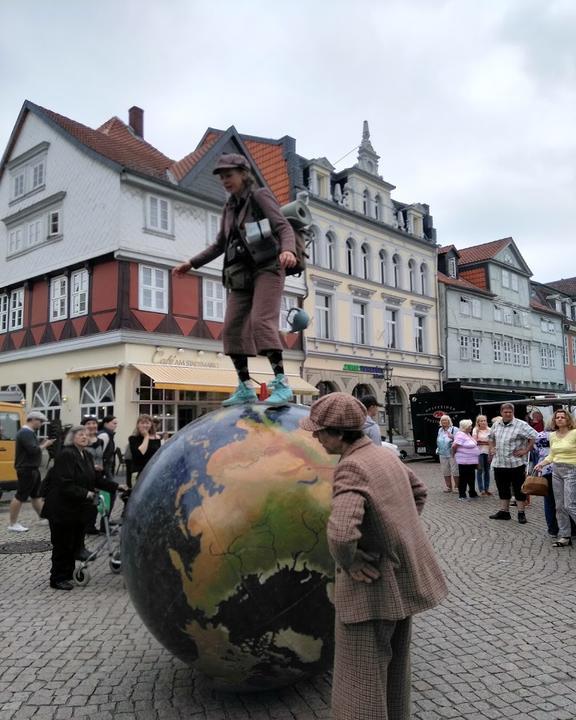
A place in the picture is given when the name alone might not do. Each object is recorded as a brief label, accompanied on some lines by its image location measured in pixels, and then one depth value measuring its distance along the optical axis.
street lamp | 27.13
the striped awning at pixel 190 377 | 20.19
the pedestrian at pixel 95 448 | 8.07
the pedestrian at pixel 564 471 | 7.94
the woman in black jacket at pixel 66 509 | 6.40
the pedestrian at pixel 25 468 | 9.79
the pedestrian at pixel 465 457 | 12.48
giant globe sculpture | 3.27
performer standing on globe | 4.48
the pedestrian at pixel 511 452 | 9.52
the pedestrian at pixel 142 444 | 7.58
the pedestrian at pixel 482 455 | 13.20
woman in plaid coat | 2.62
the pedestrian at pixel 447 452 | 14.02
